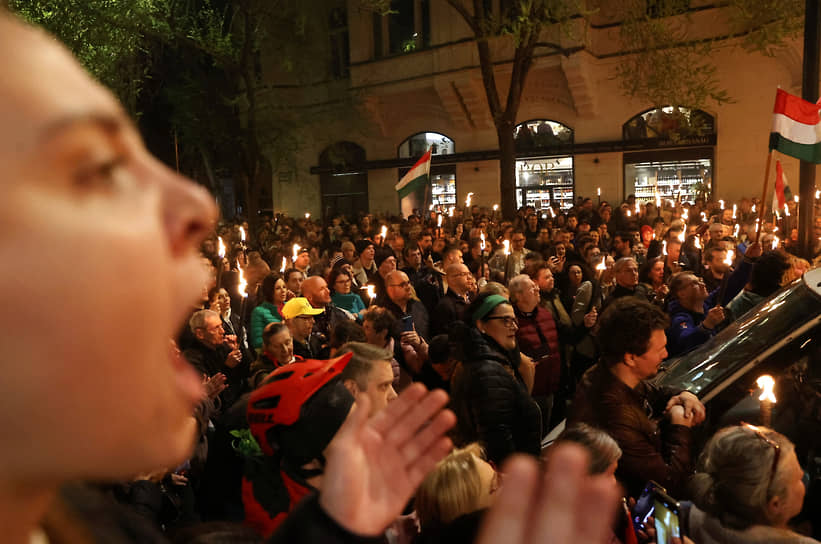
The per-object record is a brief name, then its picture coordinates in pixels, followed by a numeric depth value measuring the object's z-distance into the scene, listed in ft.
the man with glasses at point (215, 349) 15.42
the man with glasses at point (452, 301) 19.40
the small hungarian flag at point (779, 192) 29.89
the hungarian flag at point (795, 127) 25.00
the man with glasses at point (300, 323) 16.60
